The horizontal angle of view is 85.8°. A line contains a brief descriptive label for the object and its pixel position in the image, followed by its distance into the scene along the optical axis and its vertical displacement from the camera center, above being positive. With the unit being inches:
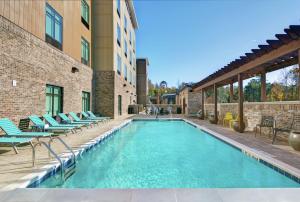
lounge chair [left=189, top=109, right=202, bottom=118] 551.3 -37.8
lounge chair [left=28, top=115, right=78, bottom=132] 226.4 -30.9
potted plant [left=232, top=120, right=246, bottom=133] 292.9 -41.0
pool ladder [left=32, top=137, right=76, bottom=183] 129.9 -56.3
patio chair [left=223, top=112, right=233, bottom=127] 377.3 -32.8
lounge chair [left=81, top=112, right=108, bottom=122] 389.4 -29.7
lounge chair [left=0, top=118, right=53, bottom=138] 175.9 -28.6
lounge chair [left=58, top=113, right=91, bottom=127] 303.3 -26.5
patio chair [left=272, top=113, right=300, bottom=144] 223.8 -27.0
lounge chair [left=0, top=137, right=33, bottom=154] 150.2 -33.3
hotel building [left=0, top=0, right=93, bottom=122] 213.8 +81.3
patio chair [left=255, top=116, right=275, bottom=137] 248.9 -28.4
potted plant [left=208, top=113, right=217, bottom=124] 419.9 -39.2
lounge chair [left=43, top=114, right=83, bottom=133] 253.1 -27.4
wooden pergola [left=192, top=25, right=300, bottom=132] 178.5 +69.2
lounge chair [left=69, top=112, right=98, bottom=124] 334.5 -27.7
